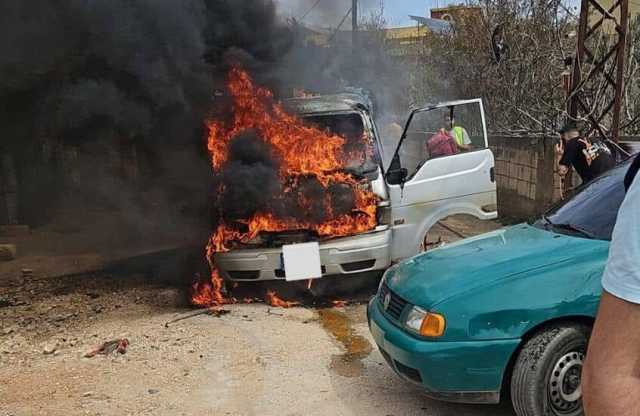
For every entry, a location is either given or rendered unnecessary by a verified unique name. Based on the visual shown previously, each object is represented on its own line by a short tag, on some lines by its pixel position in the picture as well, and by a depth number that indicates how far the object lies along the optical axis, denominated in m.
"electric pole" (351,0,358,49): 17.46
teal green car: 2.99
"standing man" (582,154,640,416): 1.10
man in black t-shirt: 6.83
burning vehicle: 5.42
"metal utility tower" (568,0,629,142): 7.44
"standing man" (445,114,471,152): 7.60
